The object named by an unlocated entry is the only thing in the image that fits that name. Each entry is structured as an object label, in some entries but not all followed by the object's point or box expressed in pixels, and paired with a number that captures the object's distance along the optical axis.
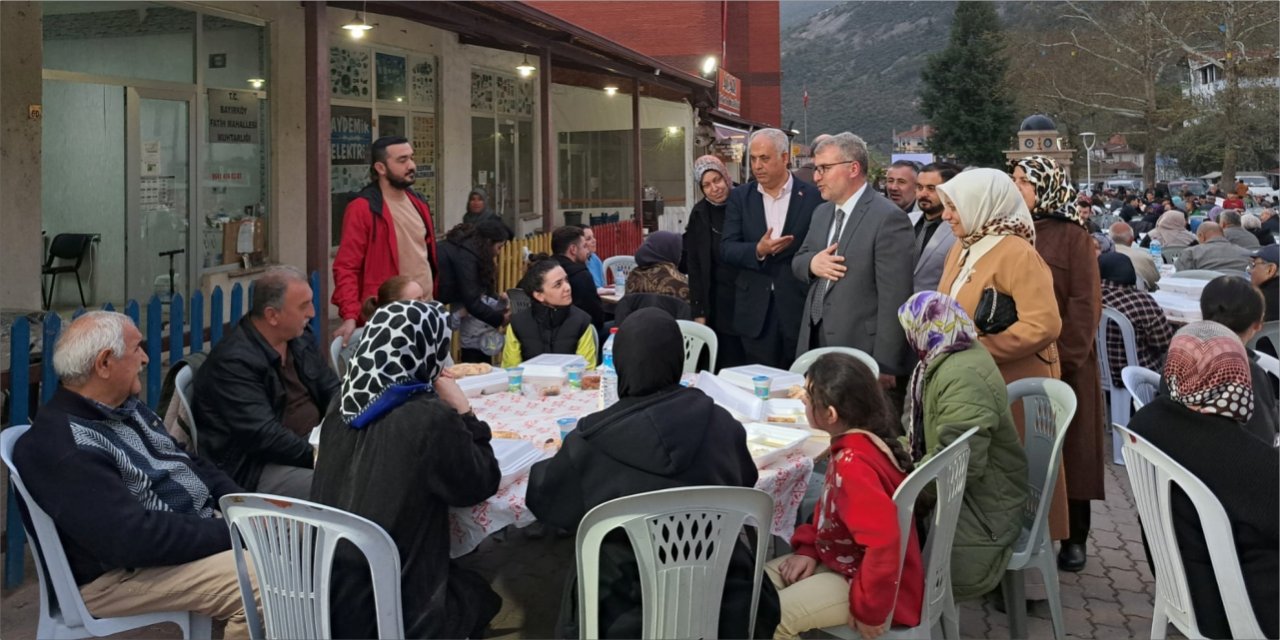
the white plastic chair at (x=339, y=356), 4.88
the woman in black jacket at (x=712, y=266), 5.77
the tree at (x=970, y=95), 54.09
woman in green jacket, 3.21
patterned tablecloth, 2.96
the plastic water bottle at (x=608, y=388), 3.88
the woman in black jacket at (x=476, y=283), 6.43
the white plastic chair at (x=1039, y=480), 3.41
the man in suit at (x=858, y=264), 4.54
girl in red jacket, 2.72
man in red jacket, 5.48
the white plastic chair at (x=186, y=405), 3.82
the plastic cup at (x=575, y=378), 4.42
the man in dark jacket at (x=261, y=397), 3.79
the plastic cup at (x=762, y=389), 4.02
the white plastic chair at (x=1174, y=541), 2.65
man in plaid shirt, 6.41
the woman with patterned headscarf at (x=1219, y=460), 2.65
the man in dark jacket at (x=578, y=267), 6.52
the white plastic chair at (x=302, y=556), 2.52
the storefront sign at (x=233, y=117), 9.18
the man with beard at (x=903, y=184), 6.79
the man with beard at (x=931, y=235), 4.91
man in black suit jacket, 5.24
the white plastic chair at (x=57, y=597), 2.85
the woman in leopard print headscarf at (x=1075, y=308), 4.30
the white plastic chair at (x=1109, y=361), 6.35
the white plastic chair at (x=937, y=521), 2.77
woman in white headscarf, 3.91
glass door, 8.75
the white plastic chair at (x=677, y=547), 2.47
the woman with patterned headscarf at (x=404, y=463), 2.59
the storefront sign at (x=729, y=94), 22.07
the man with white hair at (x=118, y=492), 2.81
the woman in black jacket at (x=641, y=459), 2.58
